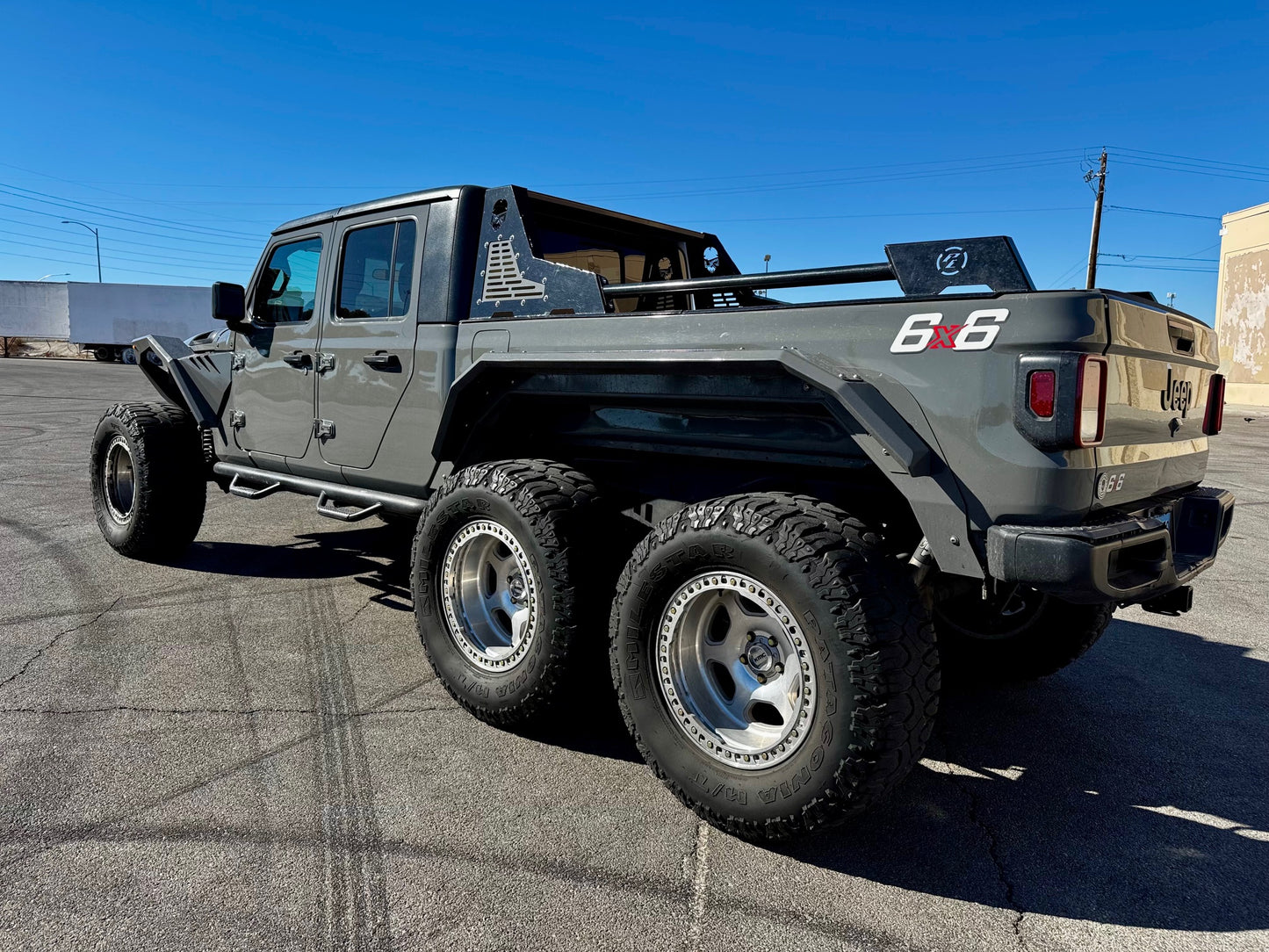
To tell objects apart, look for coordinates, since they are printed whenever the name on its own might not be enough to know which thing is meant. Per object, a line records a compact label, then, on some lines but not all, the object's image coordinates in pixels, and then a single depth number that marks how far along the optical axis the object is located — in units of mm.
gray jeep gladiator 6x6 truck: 2285
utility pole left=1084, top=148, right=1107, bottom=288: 30719
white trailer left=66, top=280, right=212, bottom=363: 38719
